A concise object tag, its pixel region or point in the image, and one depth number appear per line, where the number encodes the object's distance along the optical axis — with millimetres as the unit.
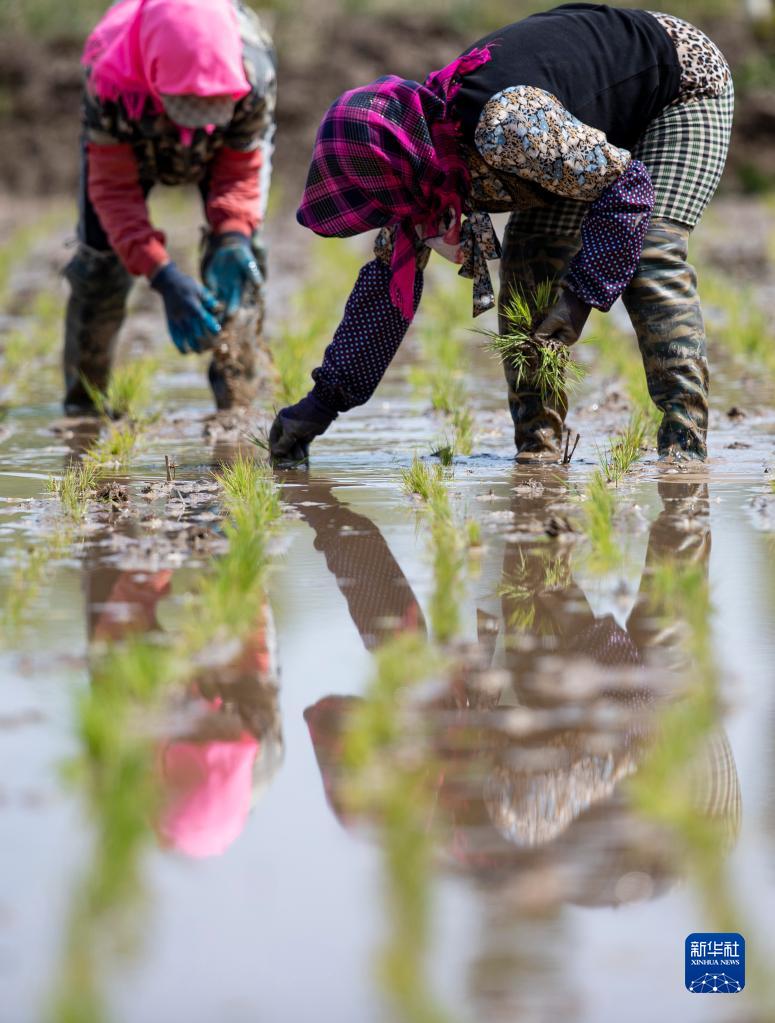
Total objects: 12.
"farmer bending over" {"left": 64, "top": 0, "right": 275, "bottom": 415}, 8445
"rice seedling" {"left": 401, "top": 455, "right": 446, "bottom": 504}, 6832
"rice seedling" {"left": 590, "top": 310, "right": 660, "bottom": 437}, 8857
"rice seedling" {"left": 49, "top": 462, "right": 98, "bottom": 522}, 6867
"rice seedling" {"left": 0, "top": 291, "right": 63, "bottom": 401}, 11617
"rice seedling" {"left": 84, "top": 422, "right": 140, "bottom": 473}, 8305
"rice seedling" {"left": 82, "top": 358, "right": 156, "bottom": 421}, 10000
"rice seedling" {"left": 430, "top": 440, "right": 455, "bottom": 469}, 7988
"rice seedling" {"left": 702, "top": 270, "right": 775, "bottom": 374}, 11961
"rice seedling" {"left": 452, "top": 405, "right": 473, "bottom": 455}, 8367
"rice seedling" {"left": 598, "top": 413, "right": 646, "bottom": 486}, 7308
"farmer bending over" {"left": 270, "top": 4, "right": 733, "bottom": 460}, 6742
